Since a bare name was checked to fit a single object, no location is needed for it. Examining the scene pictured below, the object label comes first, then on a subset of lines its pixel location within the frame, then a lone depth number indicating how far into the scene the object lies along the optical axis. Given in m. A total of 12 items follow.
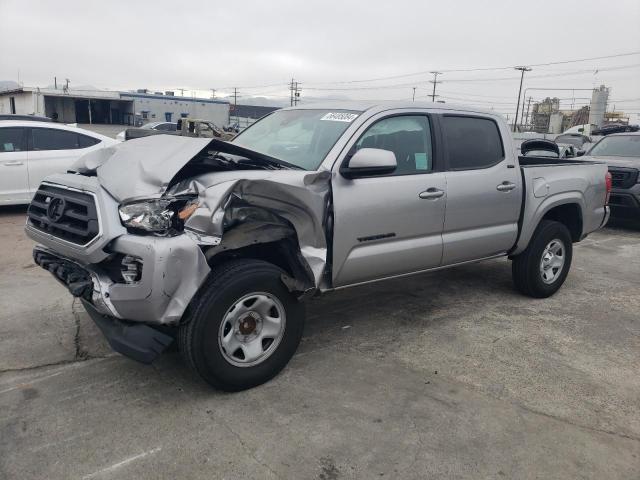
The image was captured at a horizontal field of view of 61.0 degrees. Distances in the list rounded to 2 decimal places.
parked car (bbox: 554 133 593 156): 19.58
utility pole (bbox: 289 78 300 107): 76.36
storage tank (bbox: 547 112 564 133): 56.84
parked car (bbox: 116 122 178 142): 28.60
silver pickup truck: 3.02
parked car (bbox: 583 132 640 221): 9.62
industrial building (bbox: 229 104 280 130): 67.44
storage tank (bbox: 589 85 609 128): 52.06
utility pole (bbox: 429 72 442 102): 71.97
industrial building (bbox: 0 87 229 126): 47.06
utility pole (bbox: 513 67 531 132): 58.16
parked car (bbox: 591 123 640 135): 13.40
